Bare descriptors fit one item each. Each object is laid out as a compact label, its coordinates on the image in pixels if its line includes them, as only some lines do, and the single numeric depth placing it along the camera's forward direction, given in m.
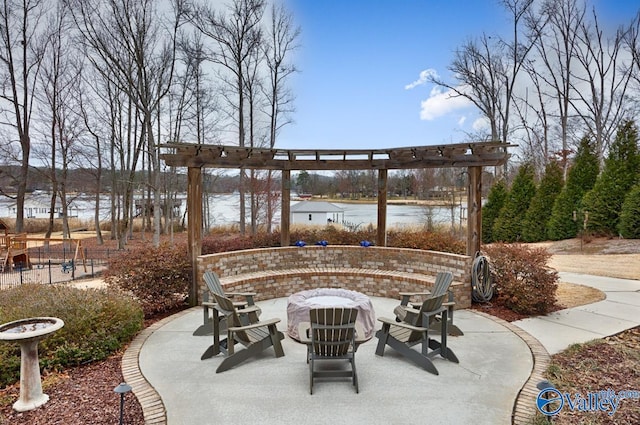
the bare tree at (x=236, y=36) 12.38
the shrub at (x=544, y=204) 15.26
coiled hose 5.86
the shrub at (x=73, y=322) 3.60
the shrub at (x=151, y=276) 5.37
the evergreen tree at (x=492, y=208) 16.92
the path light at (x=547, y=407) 2.74
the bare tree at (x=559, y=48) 17.12
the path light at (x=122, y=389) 2.47
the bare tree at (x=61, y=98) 14.93
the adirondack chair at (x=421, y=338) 3.71
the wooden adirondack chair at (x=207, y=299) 4.45
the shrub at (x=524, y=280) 5.40
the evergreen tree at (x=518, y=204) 15.91
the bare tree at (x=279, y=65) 13.21
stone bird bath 2.93
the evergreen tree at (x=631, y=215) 12.08
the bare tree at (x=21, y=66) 13.90
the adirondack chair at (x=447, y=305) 4.41
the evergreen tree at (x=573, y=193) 14.40
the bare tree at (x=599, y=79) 17.42
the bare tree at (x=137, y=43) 12.05
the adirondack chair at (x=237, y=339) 3.73
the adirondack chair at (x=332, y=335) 3.33
